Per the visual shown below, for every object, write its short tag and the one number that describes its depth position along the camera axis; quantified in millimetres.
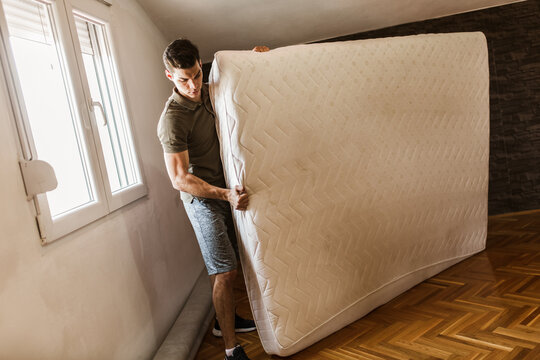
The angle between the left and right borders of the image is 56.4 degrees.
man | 2178
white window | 1794
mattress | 2230
